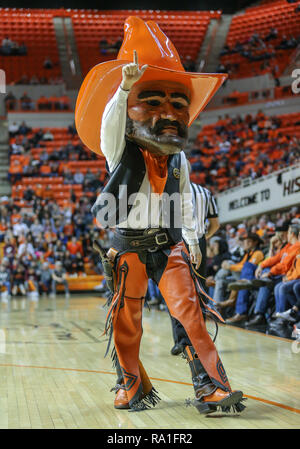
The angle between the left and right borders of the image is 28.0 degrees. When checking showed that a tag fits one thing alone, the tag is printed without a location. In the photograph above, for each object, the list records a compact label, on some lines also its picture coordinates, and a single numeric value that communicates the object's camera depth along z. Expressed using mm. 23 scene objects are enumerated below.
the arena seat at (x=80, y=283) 14766
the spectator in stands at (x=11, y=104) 21672
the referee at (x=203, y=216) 5258
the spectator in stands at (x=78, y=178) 18906
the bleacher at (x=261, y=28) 21000
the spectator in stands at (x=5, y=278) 14141
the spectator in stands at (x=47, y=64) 23655
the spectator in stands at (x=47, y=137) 20844
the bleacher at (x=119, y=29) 23875
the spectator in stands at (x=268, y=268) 7062
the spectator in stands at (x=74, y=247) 15375
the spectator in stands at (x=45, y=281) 14347
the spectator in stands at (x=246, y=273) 7539
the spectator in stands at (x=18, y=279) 14062
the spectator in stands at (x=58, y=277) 14211
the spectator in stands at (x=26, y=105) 21688
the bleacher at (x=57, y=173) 18422
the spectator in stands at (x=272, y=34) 21958
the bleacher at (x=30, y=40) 23578
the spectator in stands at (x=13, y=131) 21109
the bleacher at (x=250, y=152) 16859
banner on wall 10812
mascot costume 3195
